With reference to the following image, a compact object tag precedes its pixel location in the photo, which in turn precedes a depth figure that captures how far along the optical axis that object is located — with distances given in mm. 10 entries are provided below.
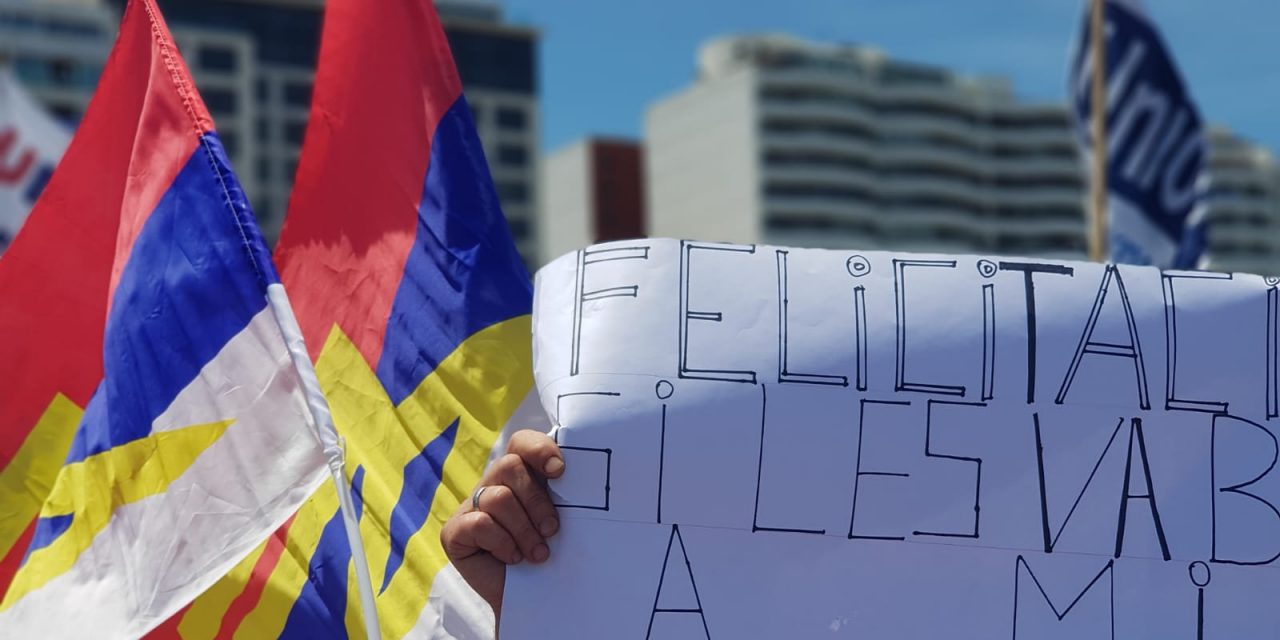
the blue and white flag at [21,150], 13039
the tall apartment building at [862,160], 95312
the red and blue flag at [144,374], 3027
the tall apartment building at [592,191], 107438
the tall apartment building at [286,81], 88250
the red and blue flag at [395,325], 3086
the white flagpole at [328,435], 2768
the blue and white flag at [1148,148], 9477
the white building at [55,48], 78312
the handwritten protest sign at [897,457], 2664
